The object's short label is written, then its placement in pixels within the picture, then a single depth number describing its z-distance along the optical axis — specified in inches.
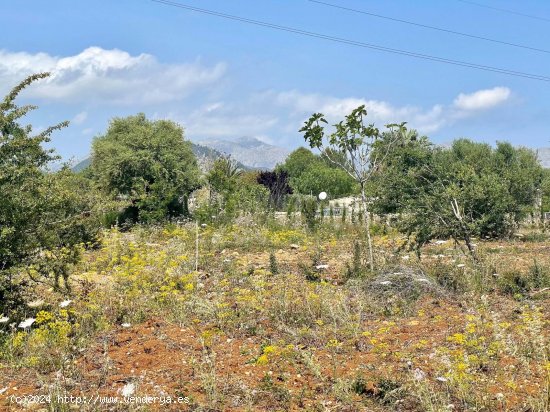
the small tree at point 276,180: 1644.9
